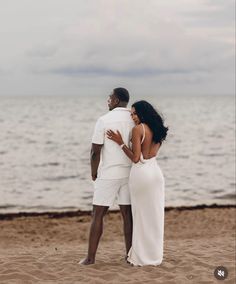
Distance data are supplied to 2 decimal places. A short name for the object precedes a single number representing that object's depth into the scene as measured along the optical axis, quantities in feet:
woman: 22.76
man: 22.97
